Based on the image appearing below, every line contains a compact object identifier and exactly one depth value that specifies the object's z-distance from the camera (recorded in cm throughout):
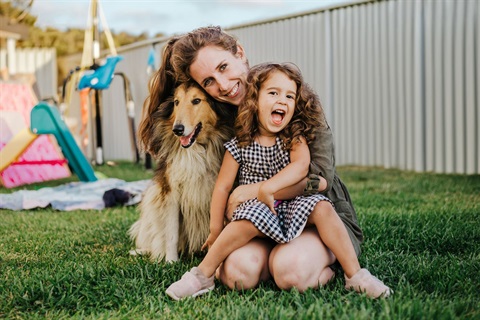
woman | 209
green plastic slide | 561
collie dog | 261
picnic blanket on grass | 470
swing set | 679
